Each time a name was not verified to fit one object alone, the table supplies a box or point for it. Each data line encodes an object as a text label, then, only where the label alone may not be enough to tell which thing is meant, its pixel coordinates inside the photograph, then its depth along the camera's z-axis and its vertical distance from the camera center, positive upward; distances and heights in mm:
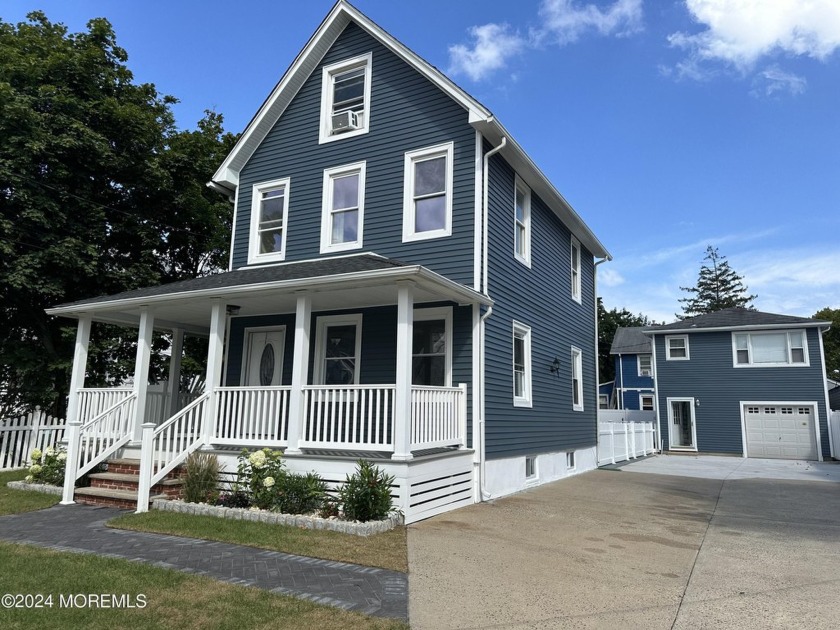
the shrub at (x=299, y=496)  7484 -1230
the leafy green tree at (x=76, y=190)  14305 +6101
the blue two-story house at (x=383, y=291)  8406 +1827
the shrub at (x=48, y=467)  9547 -1155
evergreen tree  56562 +12308
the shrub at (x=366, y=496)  6961 -1141
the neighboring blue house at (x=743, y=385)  21859 +1007
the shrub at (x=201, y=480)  8109 -1125
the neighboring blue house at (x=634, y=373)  34469 +2192
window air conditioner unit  11484 +5806
